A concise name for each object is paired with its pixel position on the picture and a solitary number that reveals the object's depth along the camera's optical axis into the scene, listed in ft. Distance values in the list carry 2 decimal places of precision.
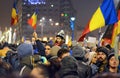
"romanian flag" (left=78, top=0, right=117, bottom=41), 21.04
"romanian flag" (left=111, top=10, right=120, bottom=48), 18.83
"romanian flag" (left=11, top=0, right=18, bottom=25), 47.85
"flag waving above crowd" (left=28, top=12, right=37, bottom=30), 49.39
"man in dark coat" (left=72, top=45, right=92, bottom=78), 16.75
